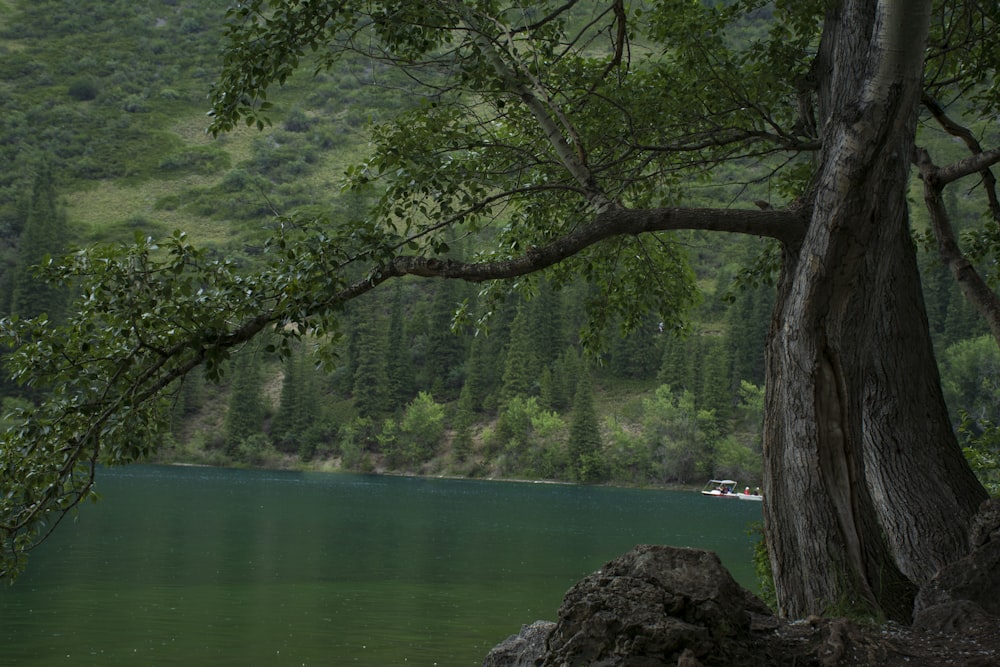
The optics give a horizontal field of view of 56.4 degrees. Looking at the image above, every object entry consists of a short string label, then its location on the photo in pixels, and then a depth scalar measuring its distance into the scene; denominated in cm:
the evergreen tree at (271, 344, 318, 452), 10488
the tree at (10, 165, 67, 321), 8625
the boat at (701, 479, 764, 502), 8525
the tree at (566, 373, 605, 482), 9594
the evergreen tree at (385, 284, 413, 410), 11175
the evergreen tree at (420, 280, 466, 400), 11475
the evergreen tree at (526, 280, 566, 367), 10950
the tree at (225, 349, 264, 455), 10050
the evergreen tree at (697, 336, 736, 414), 10131
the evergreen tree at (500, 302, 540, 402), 10781
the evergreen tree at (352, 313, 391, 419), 11056
